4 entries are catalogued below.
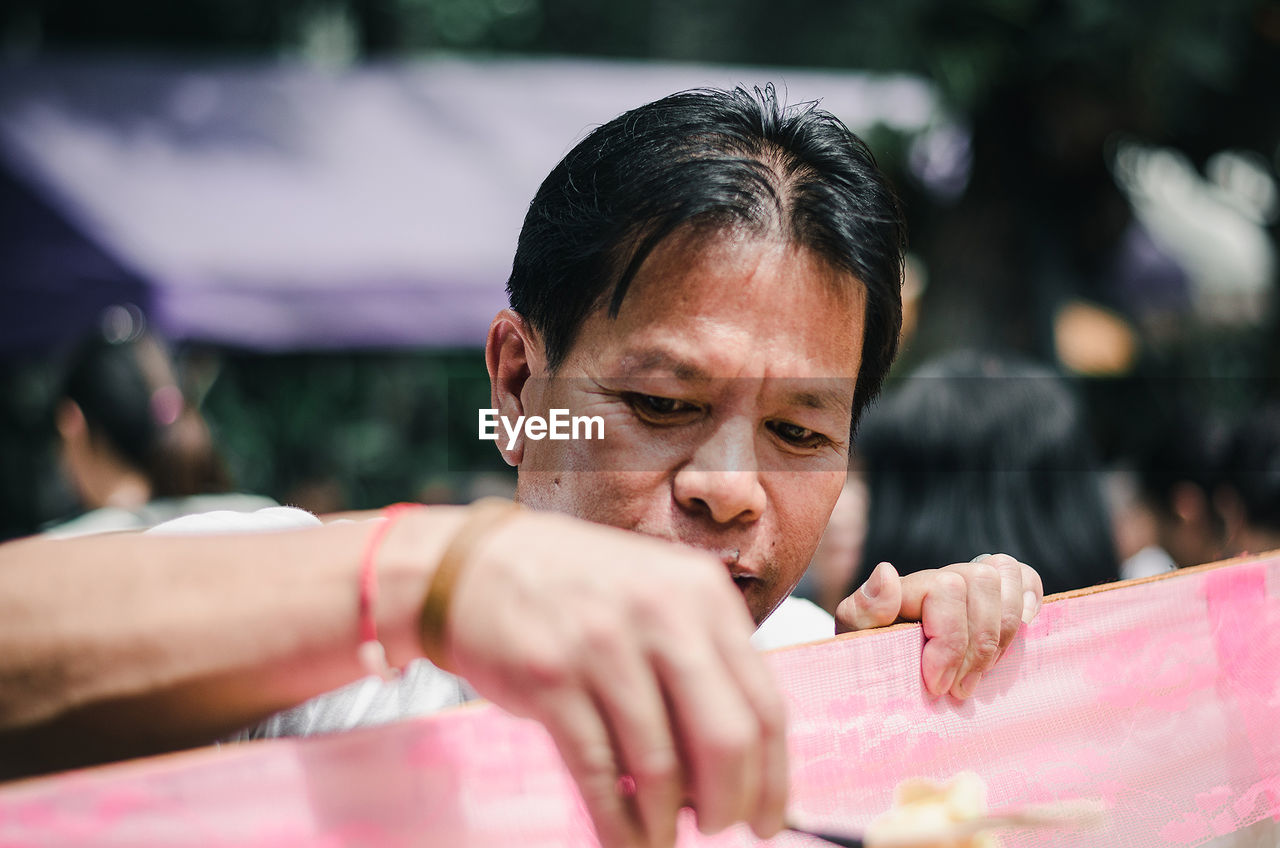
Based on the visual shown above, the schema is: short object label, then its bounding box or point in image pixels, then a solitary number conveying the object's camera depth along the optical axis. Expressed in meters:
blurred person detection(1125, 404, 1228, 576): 3.31
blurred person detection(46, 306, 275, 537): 2.99
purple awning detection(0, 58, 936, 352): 4.90
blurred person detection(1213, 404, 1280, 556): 2.97
